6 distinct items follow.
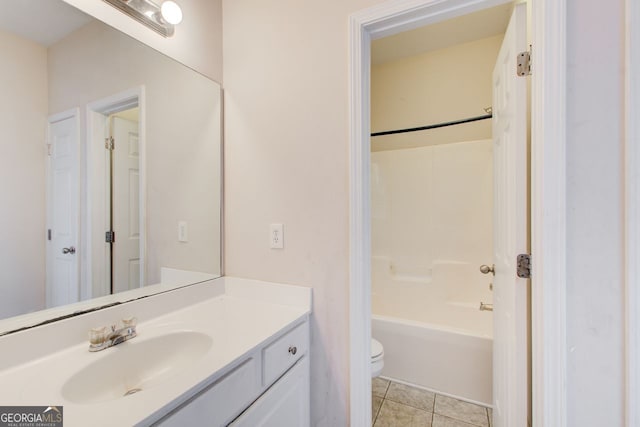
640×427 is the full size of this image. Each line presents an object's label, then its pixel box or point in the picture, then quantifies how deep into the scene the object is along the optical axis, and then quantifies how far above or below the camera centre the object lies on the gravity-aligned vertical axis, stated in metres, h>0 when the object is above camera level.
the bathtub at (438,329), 1.65 -0.87
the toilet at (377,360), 1.52 -0.88
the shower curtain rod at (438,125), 2.01 +0.74
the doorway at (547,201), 0.80 +0.04
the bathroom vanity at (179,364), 0.61 -0.44
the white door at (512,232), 0.96 -0.08
